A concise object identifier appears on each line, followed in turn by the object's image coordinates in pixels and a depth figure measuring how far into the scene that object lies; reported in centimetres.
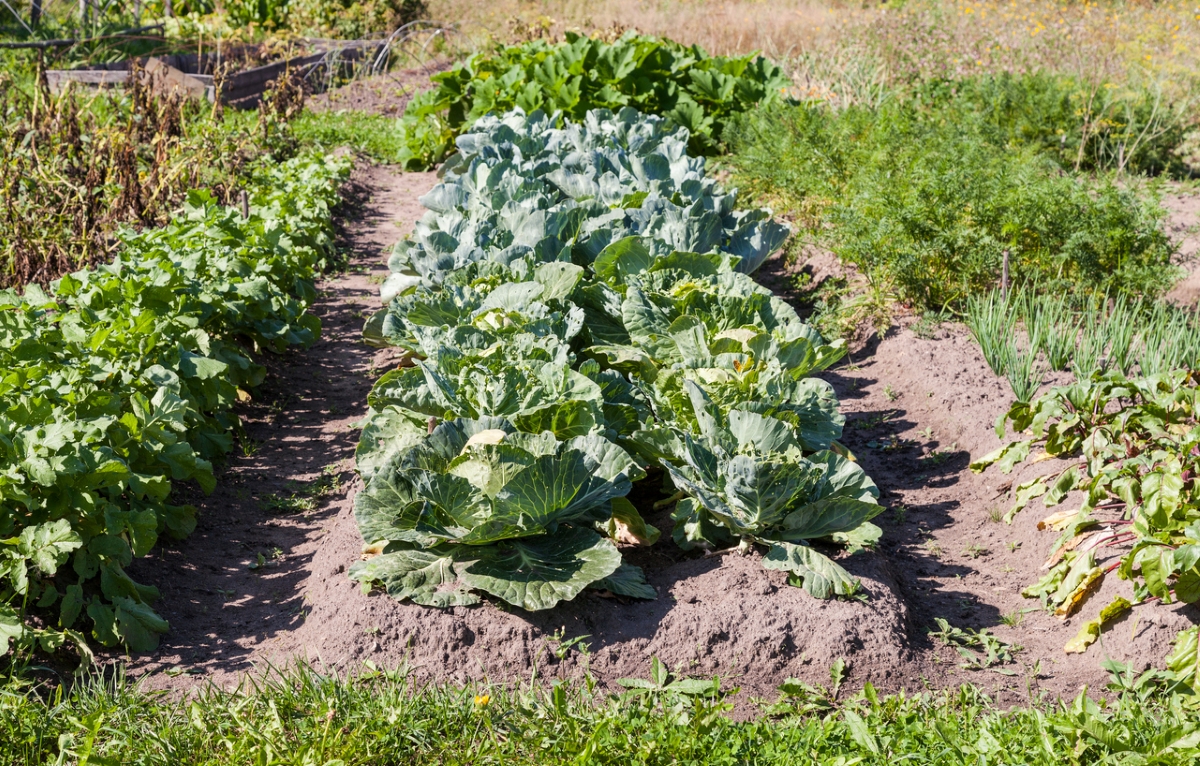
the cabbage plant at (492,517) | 304
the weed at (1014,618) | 330
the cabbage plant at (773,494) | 317
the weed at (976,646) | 310
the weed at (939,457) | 444
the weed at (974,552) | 377
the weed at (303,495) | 417
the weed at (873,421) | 482
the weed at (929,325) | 537
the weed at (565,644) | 301
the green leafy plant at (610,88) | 977
